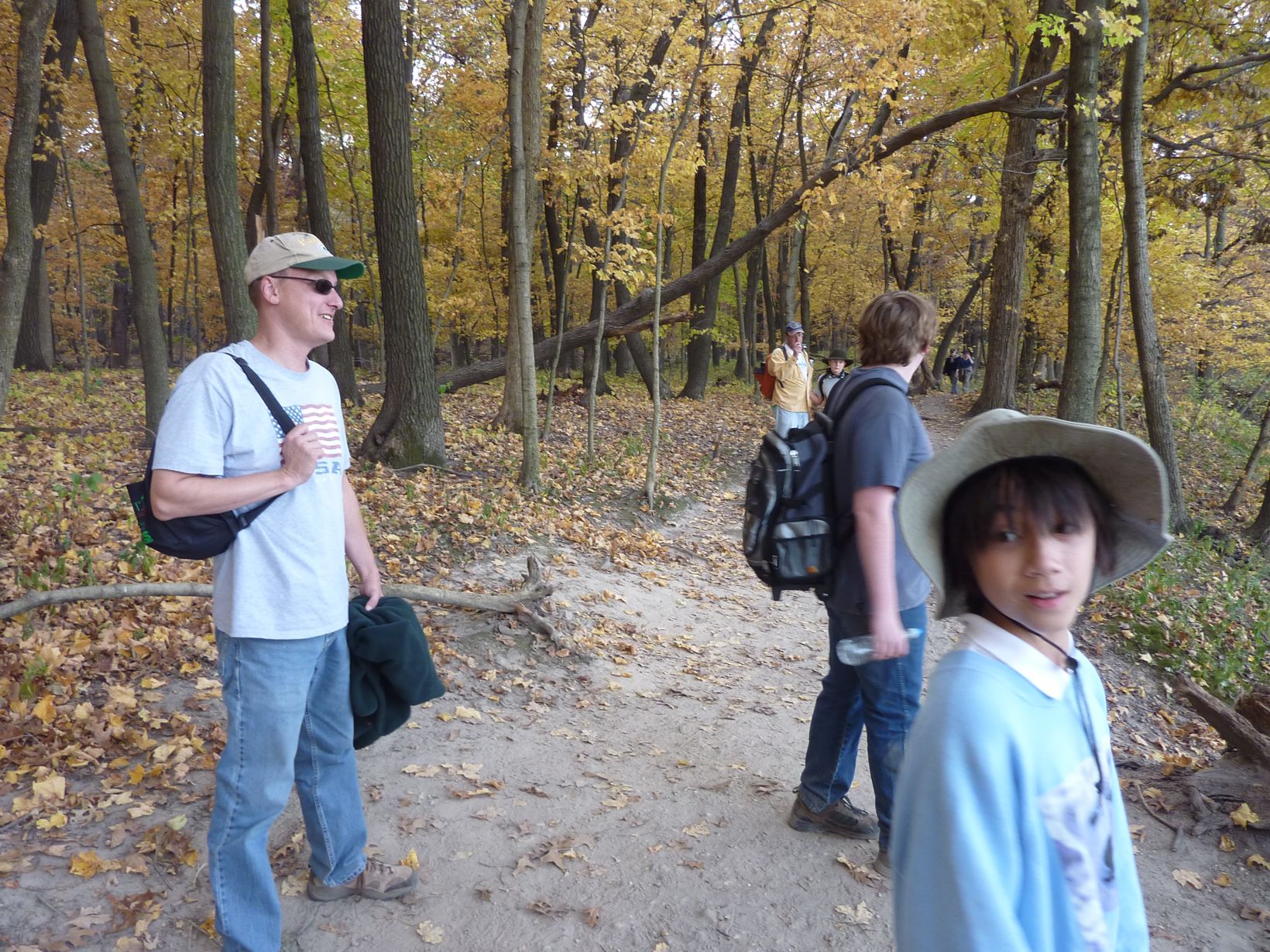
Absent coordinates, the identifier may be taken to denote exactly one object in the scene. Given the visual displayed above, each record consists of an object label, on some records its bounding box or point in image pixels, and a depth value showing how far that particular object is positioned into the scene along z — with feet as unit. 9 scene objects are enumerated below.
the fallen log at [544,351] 46.21
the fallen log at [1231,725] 13.21
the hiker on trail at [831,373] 35.58
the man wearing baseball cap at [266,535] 7.45
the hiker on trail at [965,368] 95.91
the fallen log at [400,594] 14.83
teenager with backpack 9.26
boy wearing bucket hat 3.87
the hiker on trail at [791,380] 36.81
